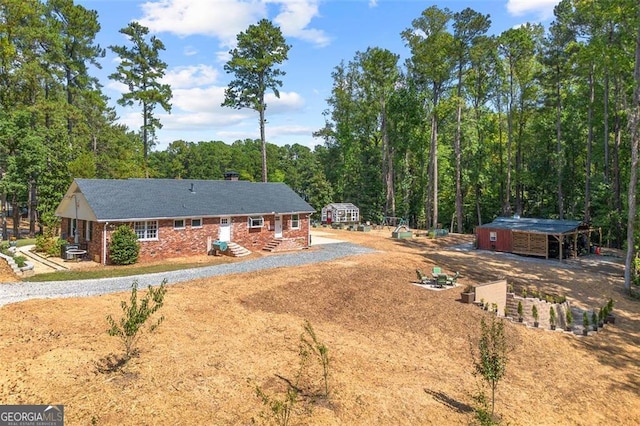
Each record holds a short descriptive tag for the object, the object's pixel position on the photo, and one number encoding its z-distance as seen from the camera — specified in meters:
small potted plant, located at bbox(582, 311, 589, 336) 15.05
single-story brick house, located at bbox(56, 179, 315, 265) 22.72
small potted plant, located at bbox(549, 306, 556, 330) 15.42
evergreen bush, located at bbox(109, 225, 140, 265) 21.59
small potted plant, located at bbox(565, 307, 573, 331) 15.49
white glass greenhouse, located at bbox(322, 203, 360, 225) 49.09
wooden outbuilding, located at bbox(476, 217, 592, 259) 29.42
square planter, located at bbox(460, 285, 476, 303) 17.03
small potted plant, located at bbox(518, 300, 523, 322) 16.25
